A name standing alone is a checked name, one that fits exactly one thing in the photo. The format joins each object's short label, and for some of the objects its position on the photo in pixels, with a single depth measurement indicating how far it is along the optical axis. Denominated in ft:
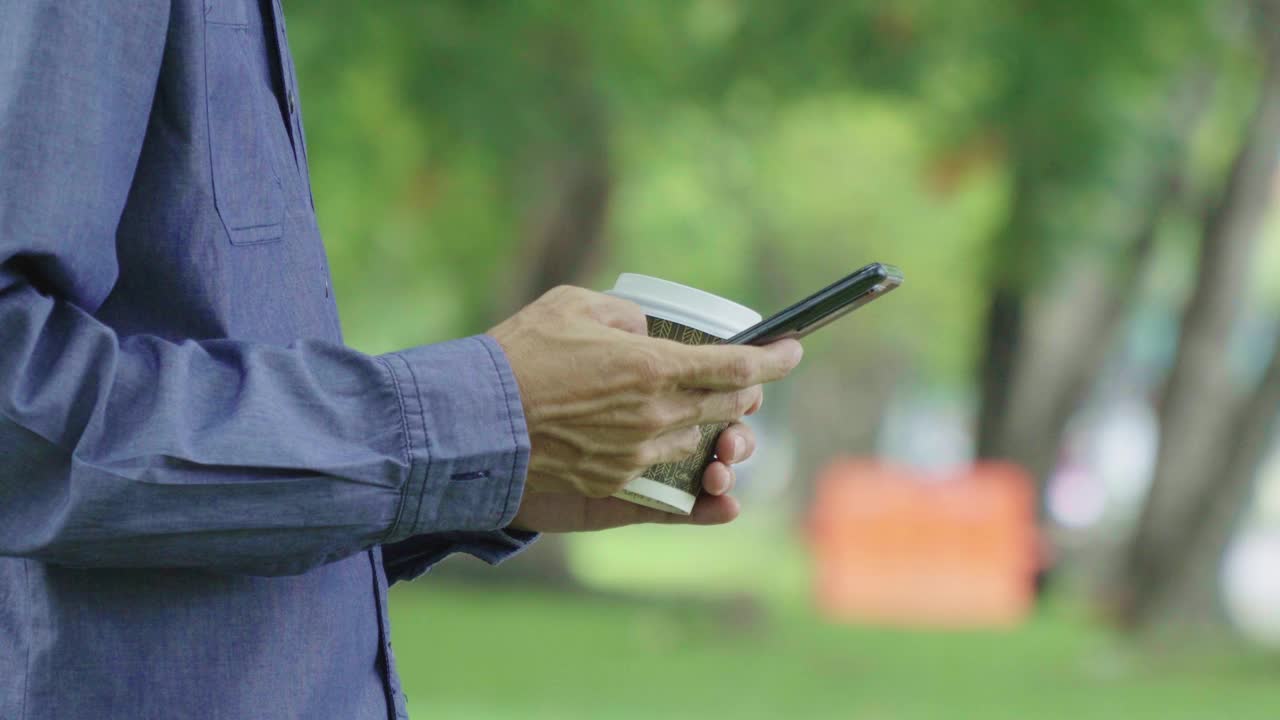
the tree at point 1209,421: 42.14
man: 8.74
